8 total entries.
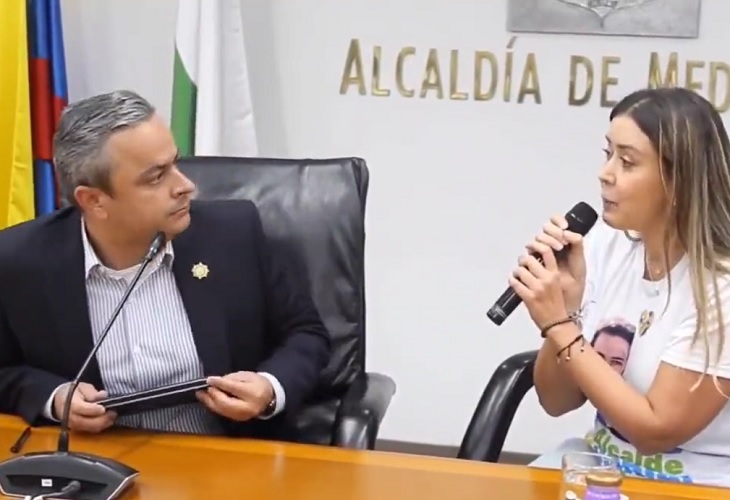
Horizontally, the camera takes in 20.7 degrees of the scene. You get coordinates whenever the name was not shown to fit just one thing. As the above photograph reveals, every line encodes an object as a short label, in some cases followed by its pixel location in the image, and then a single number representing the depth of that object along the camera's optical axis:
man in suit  3.31
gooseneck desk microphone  2.88
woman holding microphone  3.12
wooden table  2.88
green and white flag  4.45
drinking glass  2.81
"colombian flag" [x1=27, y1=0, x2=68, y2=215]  4.49
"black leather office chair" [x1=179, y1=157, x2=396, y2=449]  3.54
